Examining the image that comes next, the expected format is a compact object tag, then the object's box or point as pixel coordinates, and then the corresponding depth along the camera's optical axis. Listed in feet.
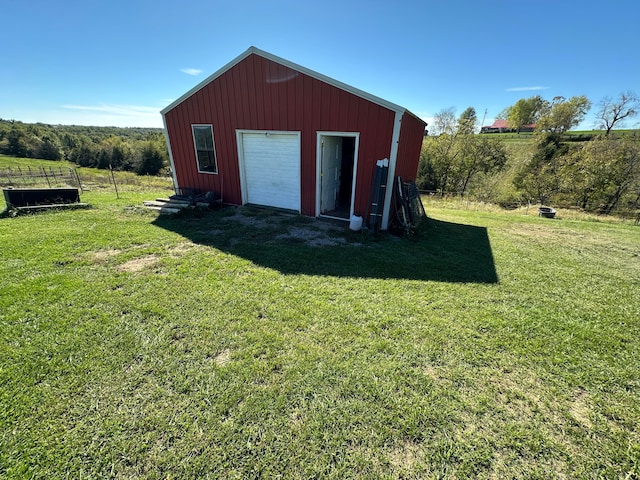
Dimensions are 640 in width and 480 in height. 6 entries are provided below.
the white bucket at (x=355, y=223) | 20.42
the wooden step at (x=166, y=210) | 24.07
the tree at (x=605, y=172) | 51.49
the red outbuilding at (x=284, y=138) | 19.76
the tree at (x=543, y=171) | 60.23
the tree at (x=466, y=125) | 75.25
